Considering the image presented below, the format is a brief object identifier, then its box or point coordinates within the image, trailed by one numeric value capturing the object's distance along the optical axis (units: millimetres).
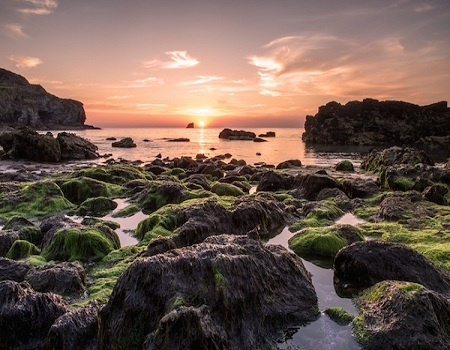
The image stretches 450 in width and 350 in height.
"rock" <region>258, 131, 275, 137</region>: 188862
